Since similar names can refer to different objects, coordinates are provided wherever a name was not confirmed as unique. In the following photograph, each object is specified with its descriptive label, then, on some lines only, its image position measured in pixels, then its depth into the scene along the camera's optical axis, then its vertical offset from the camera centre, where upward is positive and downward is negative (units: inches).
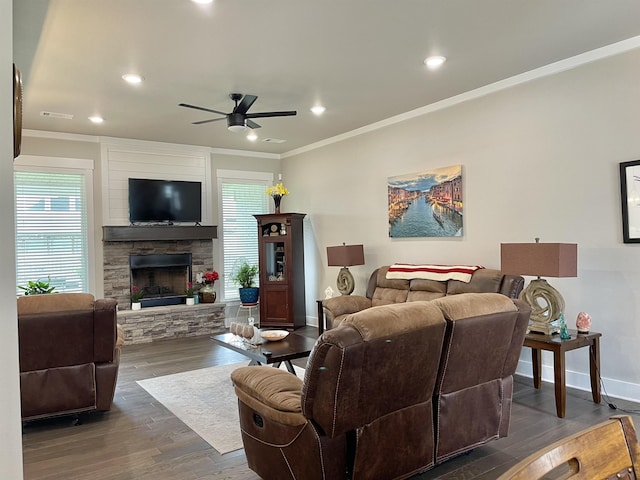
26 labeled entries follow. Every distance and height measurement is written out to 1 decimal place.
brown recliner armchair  127.5 -28.2
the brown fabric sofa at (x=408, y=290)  170.2 -19.9
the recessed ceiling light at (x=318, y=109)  213.6 +62.4
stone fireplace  259.9 -15.4
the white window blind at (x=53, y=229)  243.3 +12.5
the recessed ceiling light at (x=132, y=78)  167.6 +62.4
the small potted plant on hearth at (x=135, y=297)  263.9 -26.8
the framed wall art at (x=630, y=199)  146.8 +11.3
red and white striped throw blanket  183.8 -12.7
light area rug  129.3 -51.0
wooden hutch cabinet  282.8 -15.4
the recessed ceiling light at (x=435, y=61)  159.0 +61.8
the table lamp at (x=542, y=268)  137.0 -9.1
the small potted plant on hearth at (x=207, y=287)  284.8 -23.9
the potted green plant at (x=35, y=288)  230.2 -17.2
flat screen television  268.1 +28.5
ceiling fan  177.6 +50.2
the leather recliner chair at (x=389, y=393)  80.6 -29.1
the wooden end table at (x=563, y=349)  135.3 -33.4
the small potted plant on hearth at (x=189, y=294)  279.3 -27.2
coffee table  146.0 -33.7
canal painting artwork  203.8 +17.5
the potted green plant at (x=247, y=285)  292.8 -24.0
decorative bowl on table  166.7 -32.0
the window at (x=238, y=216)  305.3 +20.4
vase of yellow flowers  293.4 +33.3
